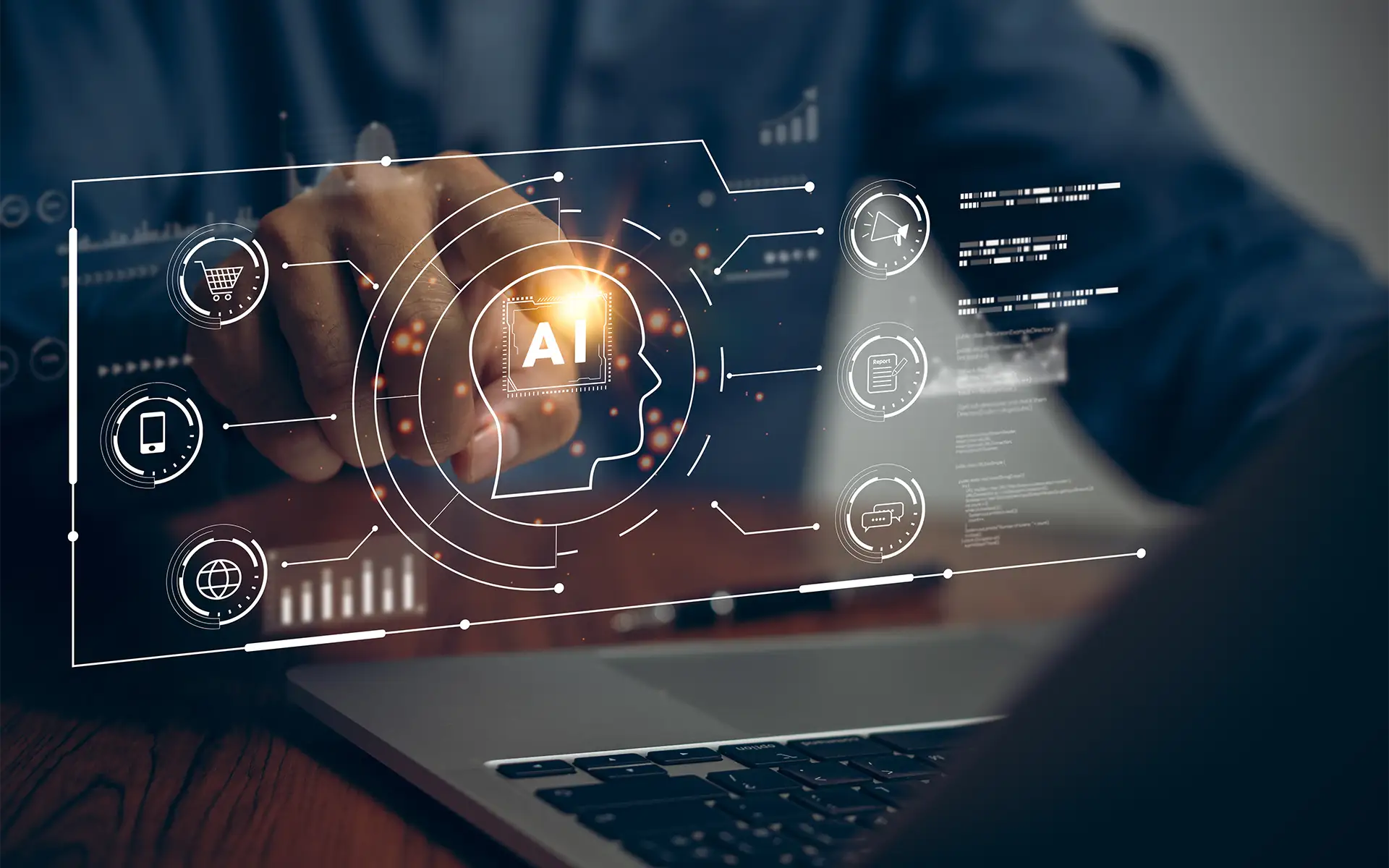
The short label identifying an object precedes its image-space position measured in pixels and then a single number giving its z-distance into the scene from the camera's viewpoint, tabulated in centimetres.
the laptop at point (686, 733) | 41
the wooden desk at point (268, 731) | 43
